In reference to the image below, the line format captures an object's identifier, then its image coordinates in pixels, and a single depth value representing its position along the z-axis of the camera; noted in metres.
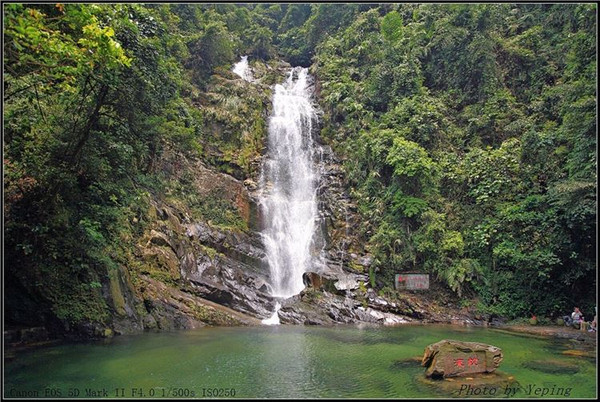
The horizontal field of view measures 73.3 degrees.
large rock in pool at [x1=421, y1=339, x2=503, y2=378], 7.71
